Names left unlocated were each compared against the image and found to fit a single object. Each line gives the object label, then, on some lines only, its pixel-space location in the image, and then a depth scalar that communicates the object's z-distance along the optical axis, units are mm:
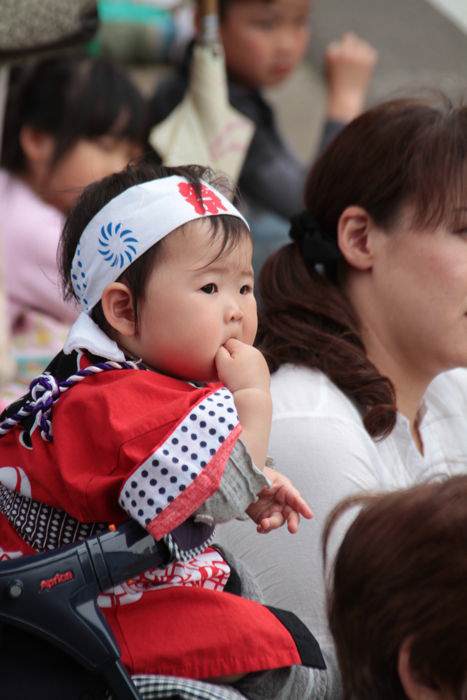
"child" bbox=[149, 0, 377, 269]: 9351
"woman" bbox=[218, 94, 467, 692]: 4848
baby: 3342
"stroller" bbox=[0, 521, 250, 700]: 3238
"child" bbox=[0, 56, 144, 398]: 8359
